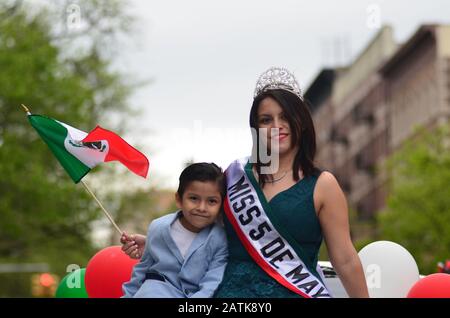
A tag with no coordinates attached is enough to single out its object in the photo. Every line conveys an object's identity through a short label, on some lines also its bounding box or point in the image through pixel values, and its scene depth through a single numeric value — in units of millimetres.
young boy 5371
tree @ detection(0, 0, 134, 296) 33594
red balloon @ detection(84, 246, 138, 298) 7961
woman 5211
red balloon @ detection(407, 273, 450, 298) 6867
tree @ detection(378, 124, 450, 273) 36875
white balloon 8156
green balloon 8750
